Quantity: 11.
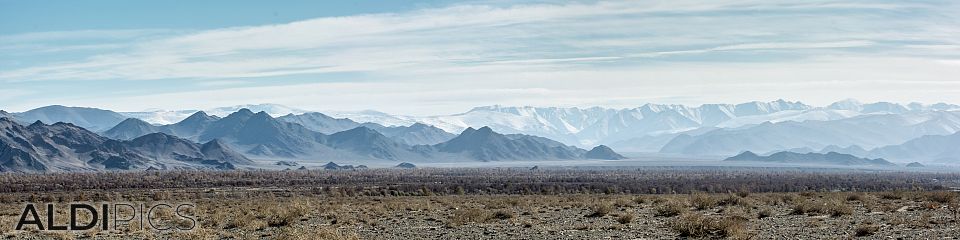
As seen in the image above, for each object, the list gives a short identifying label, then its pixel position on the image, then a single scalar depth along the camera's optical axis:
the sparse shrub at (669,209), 32.66
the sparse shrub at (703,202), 35.58
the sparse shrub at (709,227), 24.57
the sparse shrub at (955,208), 29.11
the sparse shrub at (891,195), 41.02
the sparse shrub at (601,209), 33.25
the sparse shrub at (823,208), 30.81
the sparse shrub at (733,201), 37.66
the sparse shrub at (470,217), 30.69
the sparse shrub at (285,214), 31.17
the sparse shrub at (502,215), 31.80
